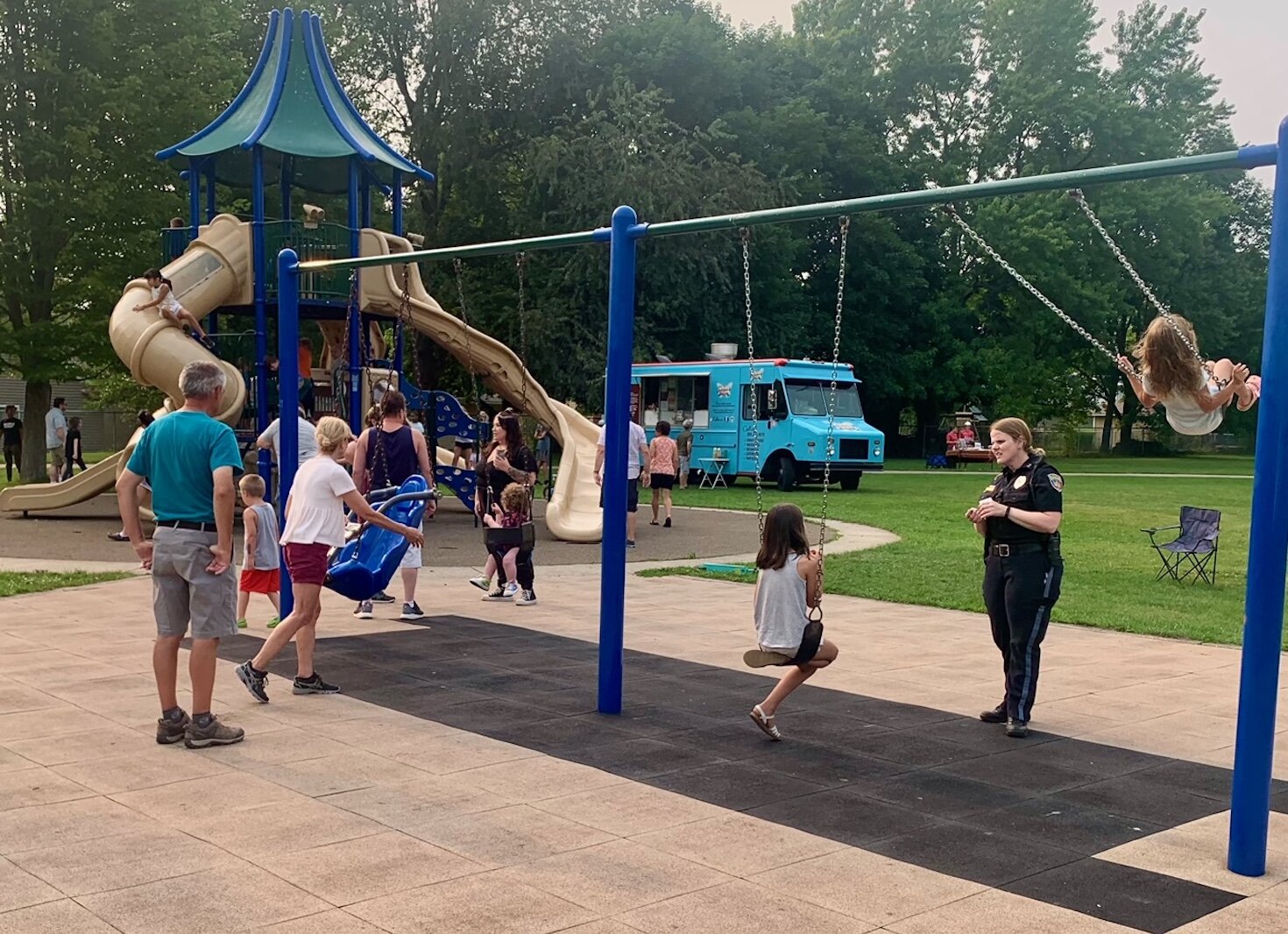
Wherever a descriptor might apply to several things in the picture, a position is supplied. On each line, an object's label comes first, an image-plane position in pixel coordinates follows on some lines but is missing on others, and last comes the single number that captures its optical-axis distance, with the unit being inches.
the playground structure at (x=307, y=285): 685.9
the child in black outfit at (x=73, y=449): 967.8
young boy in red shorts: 354.9
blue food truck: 1090.7
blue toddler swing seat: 346.9
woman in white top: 285.7
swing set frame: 187.3
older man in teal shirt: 242.7
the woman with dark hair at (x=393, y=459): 404.8
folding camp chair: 551.8
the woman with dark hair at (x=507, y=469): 458.0
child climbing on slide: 652.7
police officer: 268.7
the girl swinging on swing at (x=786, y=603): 256.2
